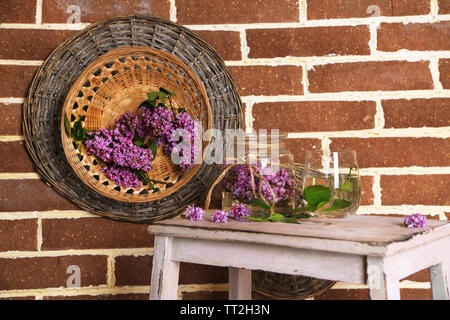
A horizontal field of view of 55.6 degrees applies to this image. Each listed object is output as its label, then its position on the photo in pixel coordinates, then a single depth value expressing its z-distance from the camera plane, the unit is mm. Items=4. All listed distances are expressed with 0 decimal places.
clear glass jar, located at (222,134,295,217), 743
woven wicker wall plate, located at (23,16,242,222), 1044
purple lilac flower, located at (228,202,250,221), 740
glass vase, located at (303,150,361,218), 732
